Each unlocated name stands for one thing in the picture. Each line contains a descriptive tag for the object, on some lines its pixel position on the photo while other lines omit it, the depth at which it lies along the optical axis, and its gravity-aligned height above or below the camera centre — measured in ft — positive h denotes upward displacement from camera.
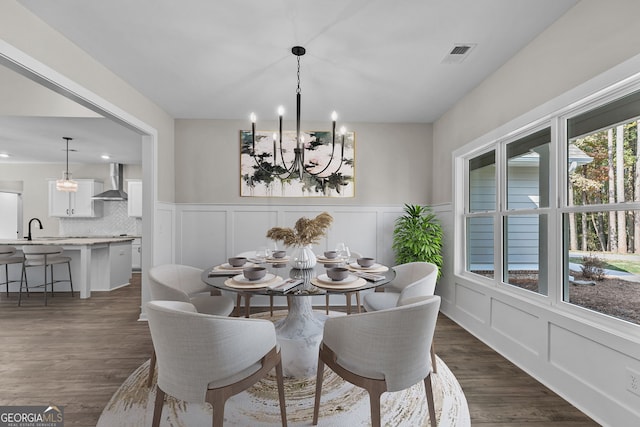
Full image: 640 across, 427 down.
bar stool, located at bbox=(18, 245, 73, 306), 13.99 -2.00
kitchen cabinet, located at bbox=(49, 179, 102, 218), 22.52 +0.98
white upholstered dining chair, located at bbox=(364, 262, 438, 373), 7.32 -1.90
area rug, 5.88 -3.99
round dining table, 5.90 -2.36
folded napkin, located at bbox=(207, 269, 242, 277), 7.27 -1.42
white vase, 7.70 -1.11
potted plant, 11.82 -0.99
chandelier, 13.74 +2.12
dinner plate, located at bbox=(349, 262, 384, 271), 7.90 -1.40
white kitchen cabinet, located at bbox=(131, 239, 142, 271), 22.94 -3.10
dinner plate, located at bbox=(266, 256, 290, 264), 8.79 -1.38
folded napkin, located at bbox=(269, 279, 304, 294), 5.83 -1.43
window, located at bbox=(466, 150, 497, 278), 10.16 +0.00
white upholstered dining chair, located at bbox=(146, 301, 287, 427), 4.33 -2.08
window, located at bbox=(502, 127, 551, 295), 7.90 +0.06
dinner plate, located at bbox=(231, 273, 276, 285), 6.33 -1.40
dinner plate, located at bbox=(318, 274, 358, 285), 6.28 -1.40
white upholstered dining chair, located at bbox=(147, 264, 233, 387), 7.02 -1.94
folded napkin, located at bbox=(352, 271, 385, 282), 6.79 -1.44
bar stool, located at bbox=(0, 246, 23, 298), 13.88 -1.97
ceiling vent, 7.88 +4.35
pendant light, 18.65 +1.80
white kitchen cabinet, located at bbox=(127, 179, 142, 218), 22.82 +1.29
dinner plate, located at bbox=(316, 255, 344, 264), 8.69 -1.37
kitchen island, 15.29 -2.69
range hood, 21.88 +1.92
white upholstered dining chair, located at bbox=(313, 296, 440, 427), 4.69 -2.11
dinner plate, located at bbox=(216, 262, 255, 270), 7.91 -1.40
